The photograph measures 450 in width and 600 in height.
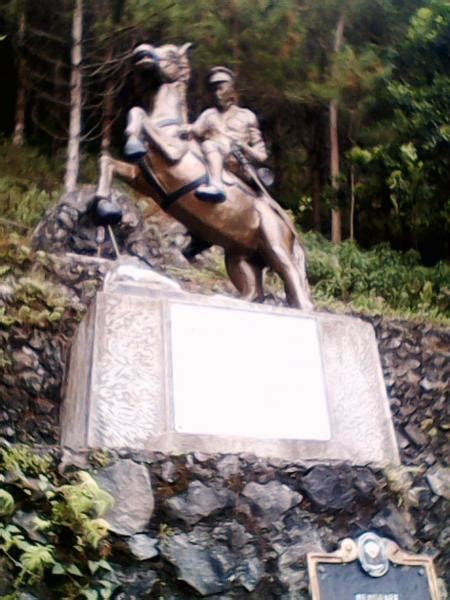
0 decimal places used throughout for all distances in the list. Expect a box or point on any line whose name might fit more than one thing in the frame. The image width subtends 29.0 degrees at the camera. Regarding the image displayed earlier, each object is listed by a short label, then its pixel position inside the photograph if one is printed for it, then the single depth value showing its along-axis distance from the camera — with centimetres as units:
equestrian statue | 714
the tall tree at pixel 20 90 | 1505
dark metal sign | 468
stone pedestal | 570
